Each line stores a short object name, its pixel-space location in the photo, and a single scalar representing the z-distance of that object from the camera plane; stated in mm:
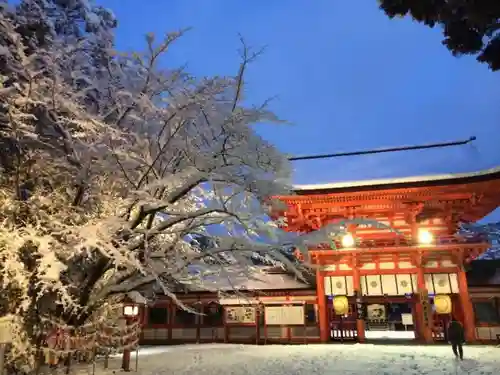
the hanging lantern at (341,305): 16906
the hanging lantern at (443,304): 15698
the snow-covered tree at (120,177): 7457
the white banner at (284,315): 17938
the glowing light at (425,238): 16473
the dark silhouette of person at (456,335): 11172
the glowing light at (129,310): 11511
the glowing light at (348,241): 17266
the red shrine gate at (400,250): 15945
